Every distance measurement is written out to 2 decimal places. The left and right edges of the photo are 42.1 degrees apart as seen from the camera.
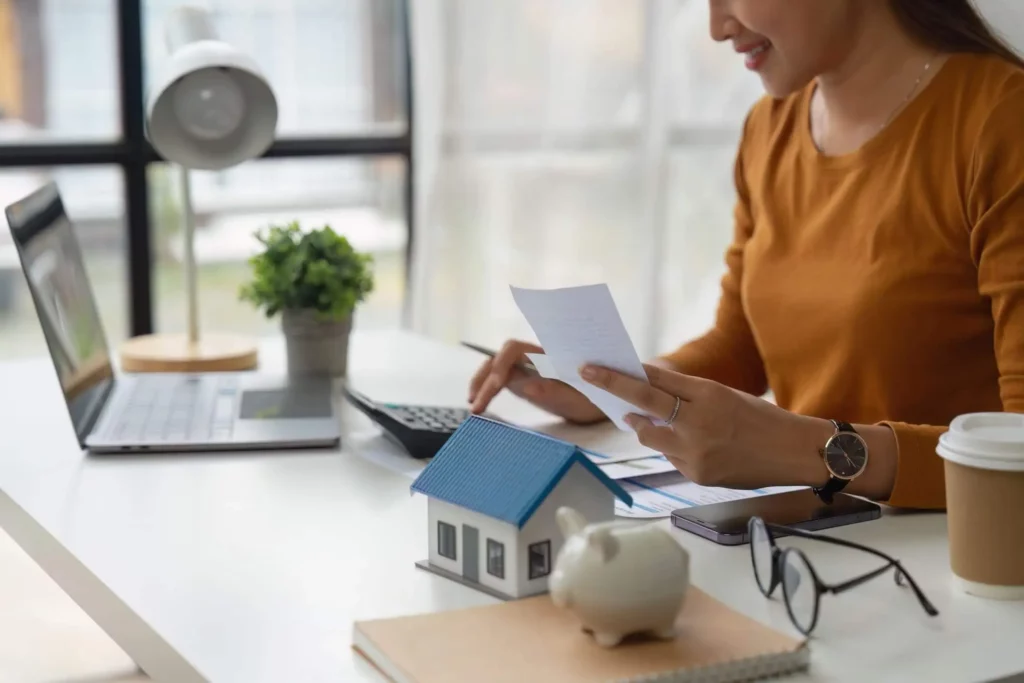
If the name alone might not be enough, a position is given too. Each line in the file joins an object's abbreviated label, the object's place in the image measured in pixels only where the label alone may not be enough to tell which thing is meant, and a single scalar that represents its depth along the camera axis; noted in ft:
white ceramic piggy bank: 2.77
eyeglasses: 2.99
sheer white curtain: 9.45
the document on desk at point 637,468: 4.36
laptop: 4.87
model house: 3.19
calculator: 4.71
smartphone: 3.71
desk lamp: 6.23
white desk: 2.97
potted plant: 5.89
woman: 4.54
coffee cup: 3.18
